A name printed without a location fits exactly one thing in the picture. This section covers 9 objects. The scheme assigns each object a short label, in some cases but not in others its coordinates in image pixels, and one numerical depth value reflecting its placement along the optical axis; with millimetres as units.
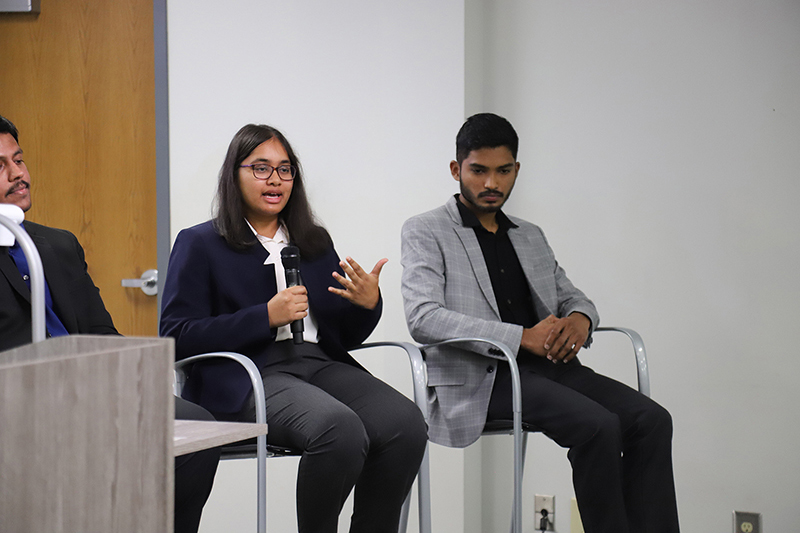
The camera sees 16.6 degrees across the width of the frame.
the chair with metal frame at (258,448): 7087
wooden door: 8316
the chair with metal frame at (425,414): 7321
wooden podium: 4455
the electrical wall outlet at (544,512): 8163
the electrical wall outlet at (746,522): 7972
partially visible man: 7098
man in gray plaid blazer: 7343
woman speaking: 7144
